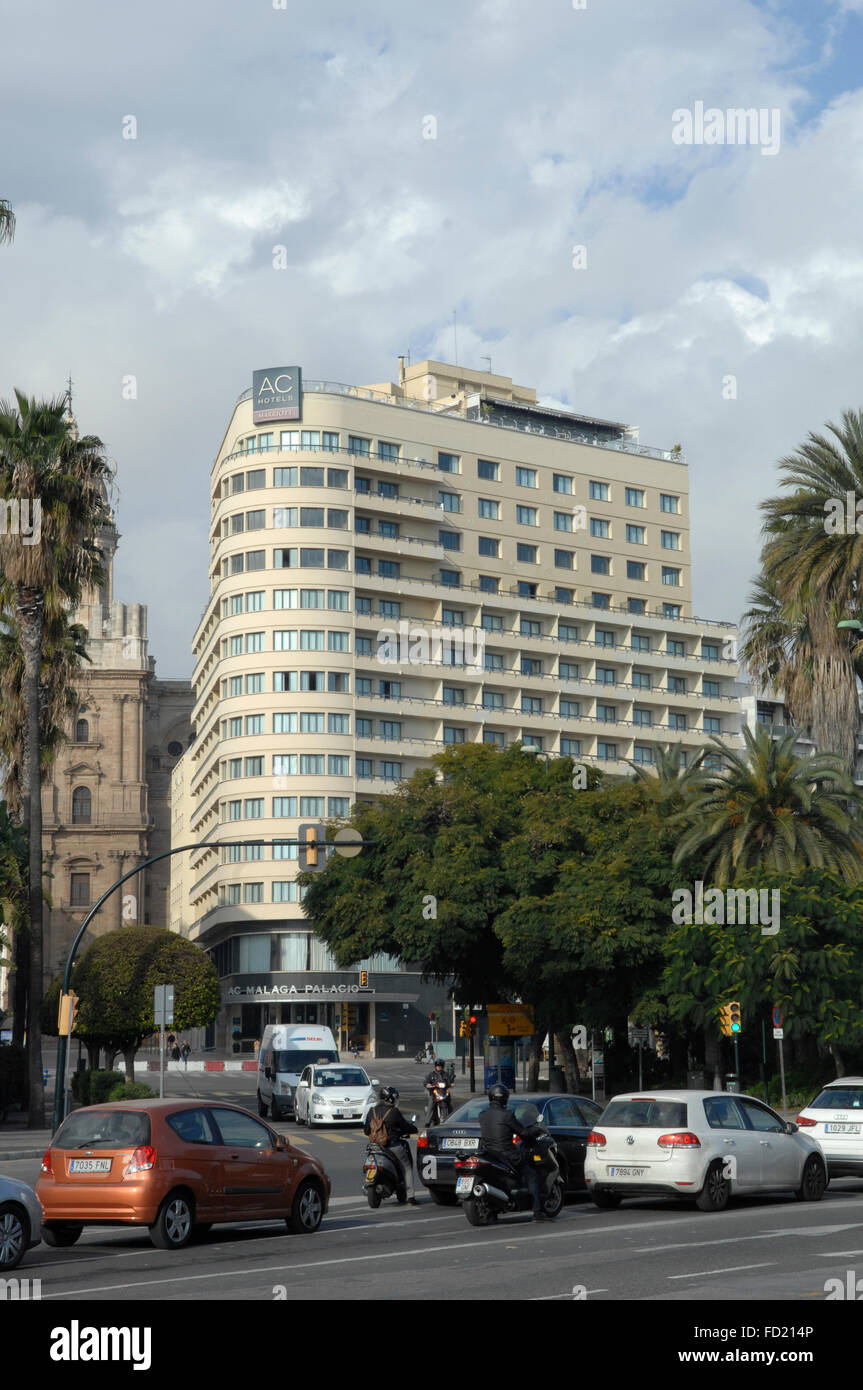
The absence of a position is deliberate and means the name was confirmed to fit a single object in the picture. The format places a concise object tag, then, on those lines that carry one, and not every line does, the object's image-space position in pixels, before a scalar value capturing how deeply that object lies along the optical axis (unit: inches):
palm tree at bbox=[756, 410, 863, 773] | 1706.4
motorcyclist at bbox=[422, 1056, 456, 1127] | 1094.6
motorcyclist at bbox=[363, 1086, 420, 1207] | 797.2
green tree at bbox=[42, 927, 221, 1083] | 1768.0
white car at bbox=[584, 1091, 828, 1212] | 727.1
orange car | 617.9
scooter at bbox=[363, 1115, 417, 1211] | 806.5
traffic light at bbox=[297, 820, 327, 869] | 1317.7
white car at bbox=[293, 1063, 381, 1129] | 1614.2
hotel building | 3476.9
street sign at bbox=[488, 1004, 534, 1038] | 1700.3
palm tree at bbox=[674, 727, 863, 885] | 1624.0
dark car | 809.5
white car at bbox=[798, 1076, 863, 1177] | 880.3
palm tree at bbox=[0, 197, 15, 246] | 1268.5
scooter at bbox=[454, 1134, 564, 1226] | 686.5
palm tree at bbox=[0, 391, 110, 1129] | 1560.0
